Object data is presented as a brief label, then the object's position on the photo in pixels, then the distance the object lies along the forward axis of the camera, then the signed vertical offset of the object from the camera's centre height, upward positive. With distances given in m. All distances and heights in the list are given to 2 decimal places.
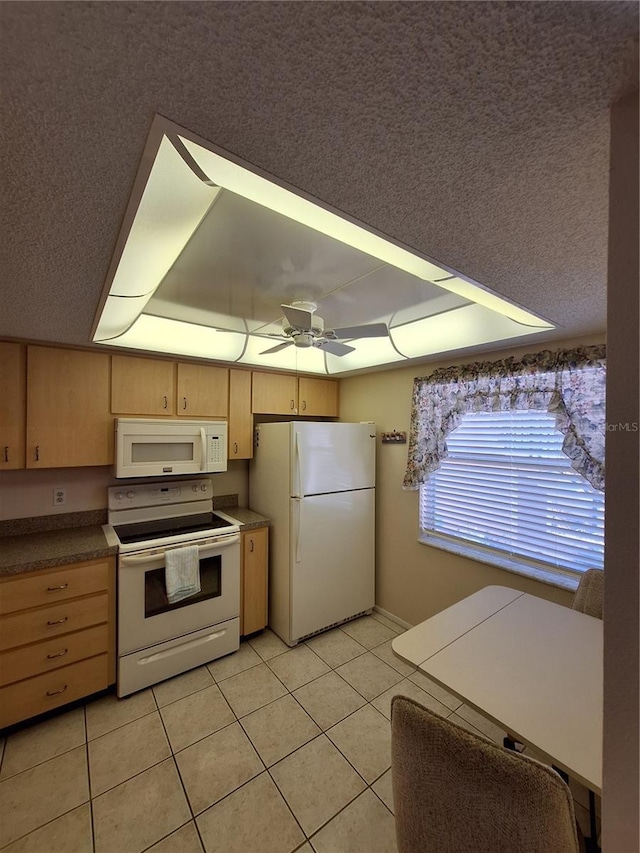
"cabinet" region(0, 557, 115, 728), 1.88 -1.20
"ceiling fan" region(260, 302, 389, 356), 1.74 +0.56
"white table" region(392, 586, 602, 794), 1.02 -0.89
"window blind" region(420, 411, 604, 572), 2.04 -0.43
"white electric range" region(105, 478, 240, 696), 2.18 -1.06
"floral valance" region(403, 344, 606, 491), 1.93 +0.22
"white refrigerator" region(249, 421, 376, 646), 2.68 -0.72
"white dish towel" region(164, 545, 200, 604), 2.26 -0.95
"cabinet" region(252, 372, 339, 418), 3.14 +0.35
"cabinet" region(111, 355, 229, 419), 2.50 +0.33
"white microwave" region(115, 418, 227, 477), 2.39 -0.12
